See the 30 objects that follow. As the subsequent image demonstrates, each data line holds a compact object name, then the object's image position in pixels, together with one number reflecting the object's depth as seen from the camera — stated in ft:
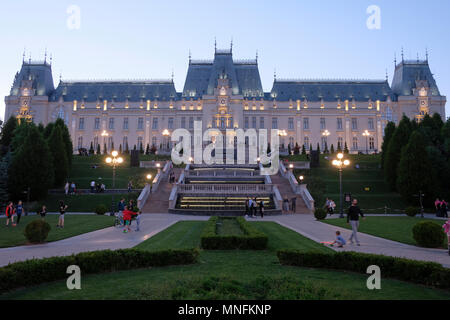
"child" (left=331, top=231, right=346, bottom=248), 44.96
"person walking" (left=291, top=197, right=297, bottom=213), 106.24
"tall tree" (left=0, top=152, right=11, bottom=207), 108.17
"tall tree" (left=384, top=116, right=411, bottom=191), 135.44
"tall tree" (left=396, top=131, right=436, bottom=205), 114.62
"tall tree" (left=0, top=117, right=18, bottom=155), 164.88
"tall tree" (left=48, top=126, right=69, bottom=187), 140.36
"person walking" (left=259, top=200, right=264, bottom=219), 93.52
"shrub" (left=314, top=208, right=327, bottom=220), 84.79
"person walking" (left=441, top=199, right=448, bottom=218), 93.53
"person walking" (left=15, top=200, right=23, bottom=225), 72.10
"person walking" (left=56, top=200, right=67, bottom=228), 64.24
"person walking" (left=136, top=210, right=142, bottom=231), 63.05
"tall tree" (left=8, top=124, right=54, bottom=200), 116.57
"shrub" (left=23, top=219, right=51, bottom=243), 47.47
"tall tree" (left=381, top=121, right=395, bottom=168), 156.88
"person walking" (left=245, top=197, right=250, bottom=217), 94.69
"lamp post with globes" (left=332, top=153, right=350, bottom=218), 90.12
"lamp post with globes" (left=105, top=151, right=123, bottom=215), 98.28
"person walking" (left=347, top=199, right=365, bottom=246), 48.07
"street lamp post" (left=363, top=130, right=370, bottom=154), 253.90
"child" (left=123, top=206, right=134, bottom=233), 61.36
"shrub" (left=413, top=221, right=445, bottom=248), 46.24
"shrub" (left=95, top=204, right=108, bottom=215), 92.94
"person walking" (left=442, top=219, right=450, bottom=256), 42.47
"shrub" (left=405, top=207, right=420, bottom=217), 91.61
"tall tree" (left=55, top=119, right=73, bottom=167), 161.79
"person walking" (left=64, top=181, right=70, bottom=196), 125.06
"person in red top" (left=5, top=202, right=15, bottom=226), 67.31
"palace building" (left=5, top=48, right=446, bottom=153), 270.26
